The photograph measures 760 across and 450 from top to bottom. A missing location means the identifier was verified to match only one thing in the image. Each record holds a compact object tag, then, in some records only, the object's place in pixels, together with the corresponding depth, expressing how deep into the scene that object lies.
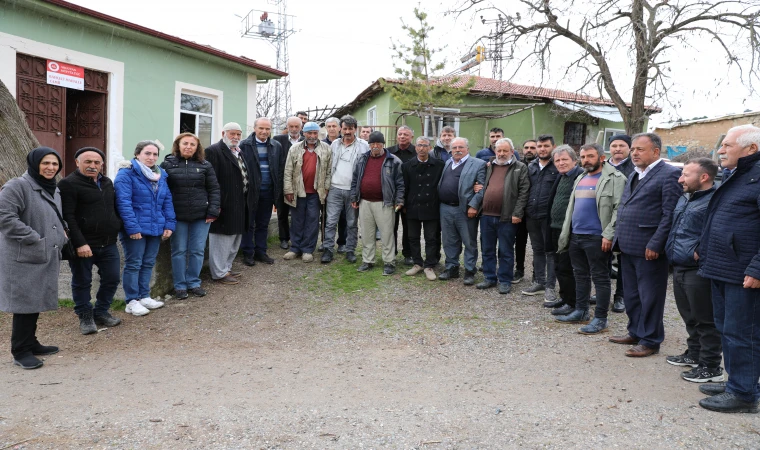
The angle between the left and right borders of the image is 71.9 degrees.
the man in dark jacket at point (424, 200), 7.12
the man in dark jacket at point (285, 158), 7.77
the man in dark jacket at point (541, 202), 6.32
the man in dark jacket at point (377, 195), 7.28
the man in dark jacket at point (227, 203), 6.81
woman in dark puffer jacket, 6.16
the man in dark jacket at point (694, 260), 4.14
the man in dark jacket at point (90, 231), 4.92
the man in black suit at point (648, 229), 4.55
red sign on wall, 9.40
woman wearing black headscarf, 4.27
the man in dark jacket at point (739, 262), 3.52
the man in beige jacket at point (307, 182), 7.54
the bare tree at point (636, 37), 13.64
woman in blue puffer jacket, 5.52
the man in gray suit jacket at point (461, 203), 6.85
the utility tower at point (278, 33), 28.16
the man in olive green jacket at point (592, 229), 5.19
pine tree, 16.89
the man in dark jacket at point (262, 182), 7.43
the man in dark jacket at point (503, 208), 6.57
